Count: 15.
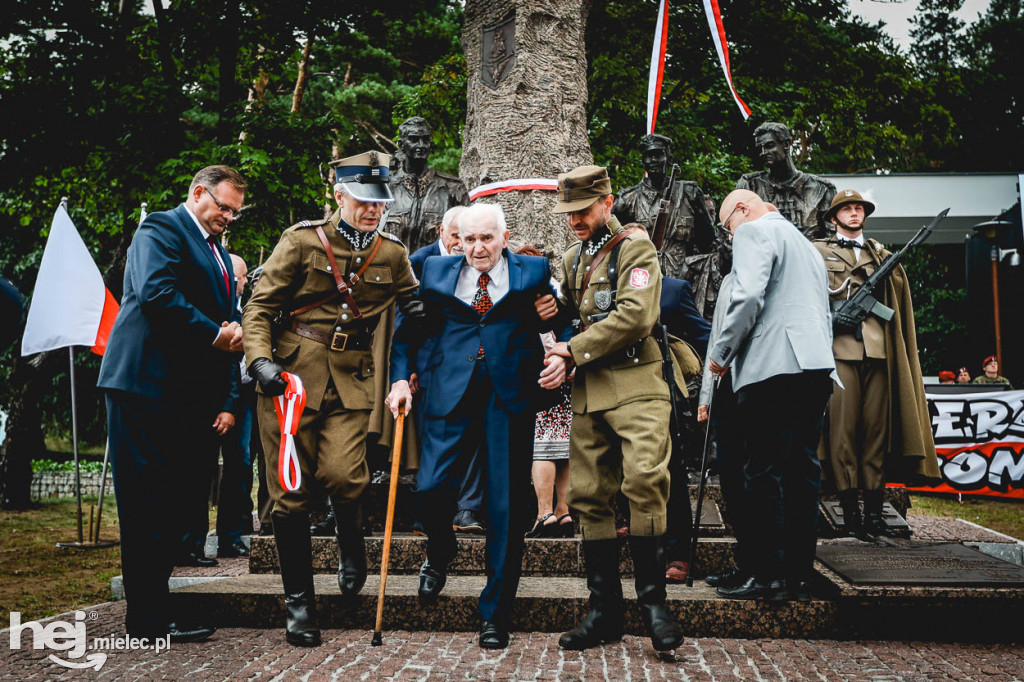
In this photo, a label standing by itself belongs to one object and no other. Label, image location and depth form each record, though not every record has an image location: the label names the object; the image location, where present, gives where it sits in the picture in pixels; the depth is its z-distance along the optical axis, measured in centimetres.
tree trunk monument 789
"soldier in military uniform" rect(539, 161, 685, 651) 404
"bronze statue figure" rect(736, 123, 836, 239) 724
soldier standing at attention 607
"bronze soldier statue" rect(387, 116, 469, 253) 767
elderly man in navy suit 427
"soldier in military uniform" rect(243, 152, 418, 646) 430
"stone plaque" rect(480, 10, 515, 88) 826
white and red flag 808
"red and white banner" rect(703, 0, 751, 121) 730
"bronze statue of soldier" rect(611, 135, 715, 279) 761
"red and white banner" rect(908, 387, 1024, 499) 1198
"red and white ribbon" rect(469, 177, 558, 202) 783
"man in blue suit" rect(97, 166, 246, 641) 429
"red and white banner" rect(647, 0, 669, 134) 650
